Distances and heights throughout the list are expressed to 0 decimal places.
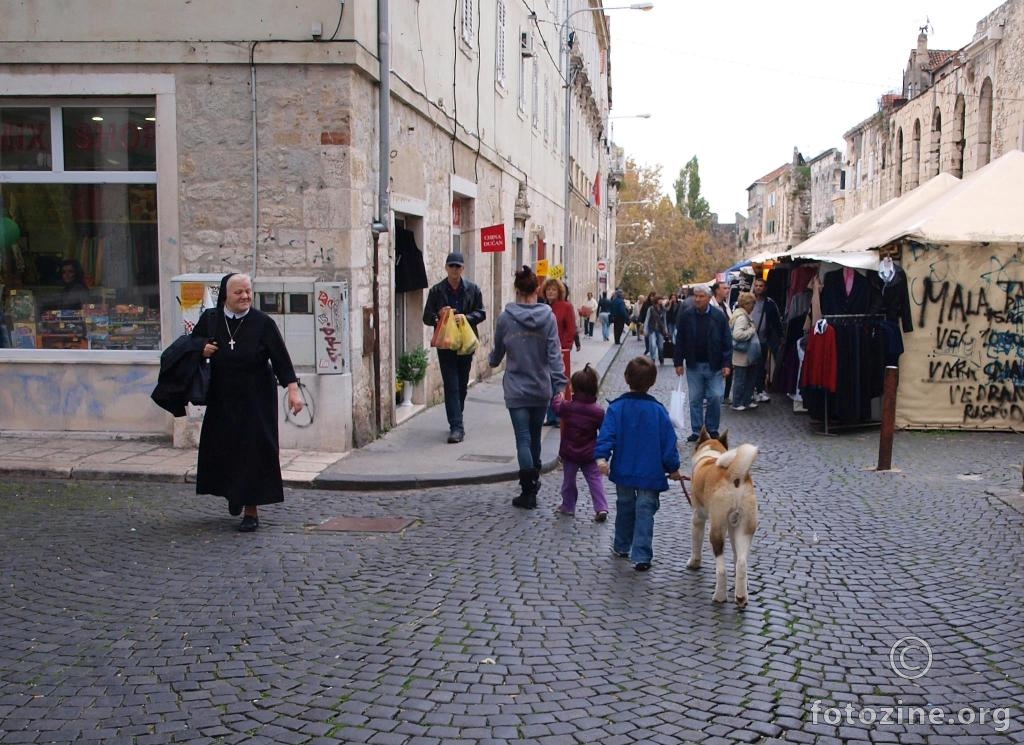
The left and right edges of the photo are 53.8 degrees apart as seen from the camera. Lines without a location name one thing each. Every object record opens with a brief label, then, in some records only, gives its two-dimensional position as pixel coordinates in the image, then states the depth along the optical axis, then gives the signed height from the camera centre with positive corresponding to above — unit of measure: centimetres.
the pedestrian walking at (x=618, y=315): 3284 -57
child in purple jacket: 752 -98
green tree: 6731 +402
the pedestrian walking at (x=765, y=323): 1528 -36
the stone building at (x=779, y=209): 6706 +689
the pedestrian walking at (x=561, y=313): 1148 -18
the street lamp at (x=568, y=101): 2561 +508
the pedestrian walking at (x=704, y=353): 1140 -61
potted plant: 1260 -92
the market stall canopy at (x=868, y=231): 1238 +100
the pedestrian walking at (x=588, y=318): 2834 -72
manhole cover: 720 -166
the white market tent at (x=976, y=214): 1198 +106
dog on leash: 549 -116
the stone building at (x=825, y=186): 5416 +640
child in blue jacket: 622 -96
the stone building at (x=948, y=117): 2484 +566
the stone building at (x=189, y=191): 967 +104
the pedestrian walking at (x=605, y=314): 3341 -53
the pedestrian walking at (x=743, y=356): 1398 -79
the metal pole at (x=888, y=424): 968 -118
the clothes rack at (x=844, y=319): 1223 -23
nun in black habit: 704 -76
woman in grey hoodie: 803 -57
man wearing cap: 1087 -20
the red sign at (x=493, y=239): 1524 +88
